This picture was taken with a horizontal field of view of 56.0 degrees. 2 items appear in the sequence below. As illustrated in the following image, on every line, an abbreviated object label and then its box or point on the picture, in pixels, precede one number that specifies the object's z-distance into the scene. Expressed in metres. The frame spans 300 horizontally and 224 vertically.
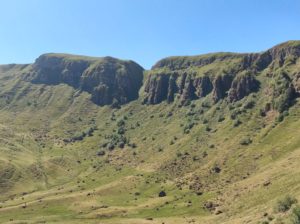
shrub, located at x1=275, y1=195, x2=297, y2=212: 68.52
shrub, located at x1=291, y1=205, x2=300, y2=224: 54.55
